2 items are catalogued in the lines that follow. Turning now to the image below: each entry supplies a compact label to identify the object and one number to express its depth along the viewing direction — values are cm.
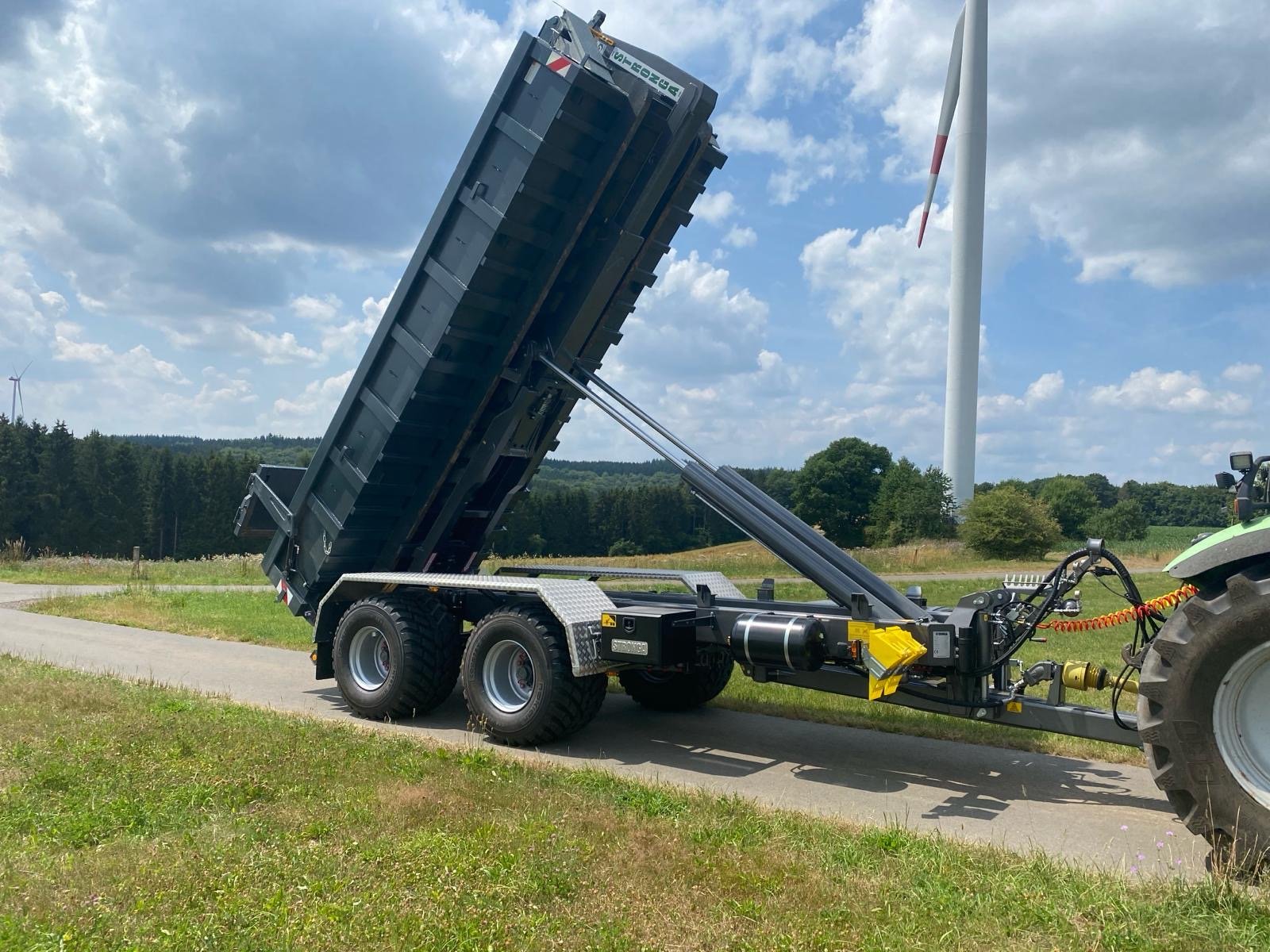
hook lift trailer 623
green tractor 439
